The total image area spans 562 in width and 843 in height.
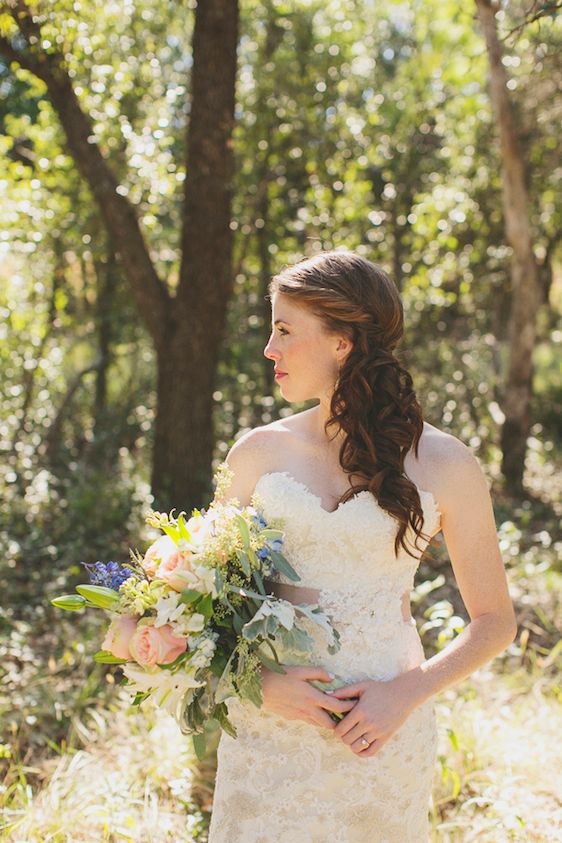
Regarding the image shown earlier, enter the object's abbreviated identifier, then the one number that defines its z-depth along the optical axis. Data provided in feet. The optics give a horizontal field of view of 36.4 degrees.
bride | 7.35
